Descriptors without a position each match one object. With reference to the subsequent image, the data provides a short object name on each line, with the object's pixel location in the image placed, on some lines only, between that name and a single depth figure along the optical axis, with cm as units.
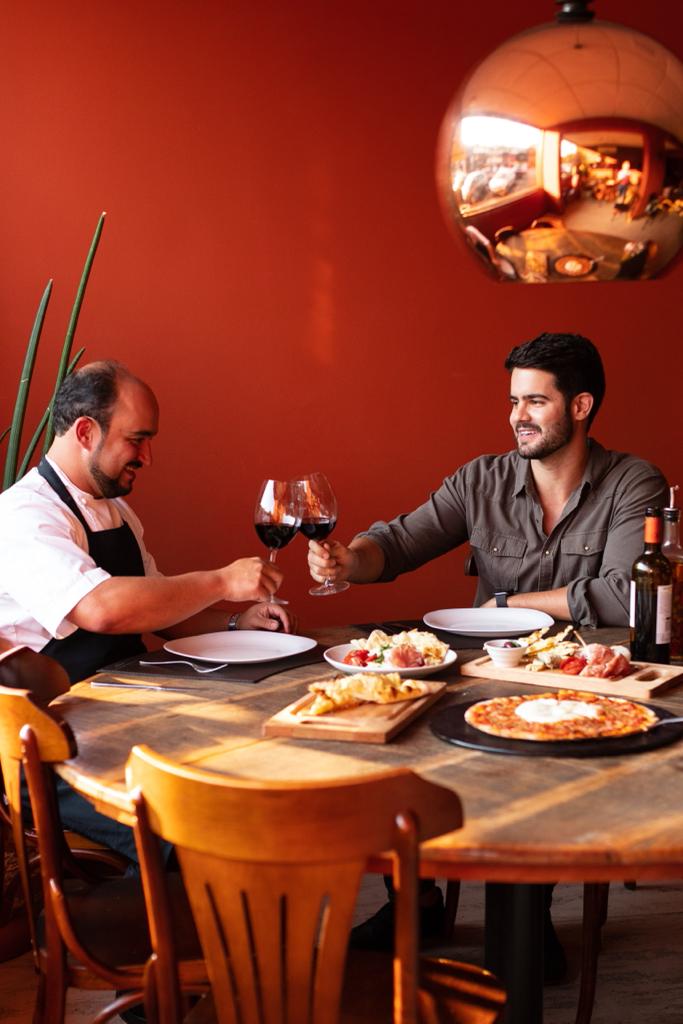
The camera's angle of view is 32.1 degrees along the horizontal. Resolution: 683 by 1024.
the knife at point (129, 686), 214
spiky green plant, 326
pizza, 175
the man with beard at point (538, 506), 298
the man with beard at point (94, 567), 240
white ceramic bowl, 218
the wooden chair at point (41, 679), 211
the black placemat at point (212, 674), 221
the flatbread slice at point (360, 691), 187
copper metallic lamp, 139
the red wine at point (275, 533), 234
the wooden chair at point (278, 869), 132
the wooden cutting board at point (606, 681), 203
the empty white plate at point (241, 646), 236
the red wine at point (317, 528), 237
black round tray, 170
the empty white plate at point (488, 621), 250
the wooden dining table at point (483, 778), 139
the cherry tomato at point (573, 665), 211
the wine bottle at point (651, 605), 224
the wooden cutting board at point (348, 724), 178
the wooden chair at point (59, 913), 173
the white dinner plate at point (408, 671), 211
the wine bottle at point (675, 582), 231
